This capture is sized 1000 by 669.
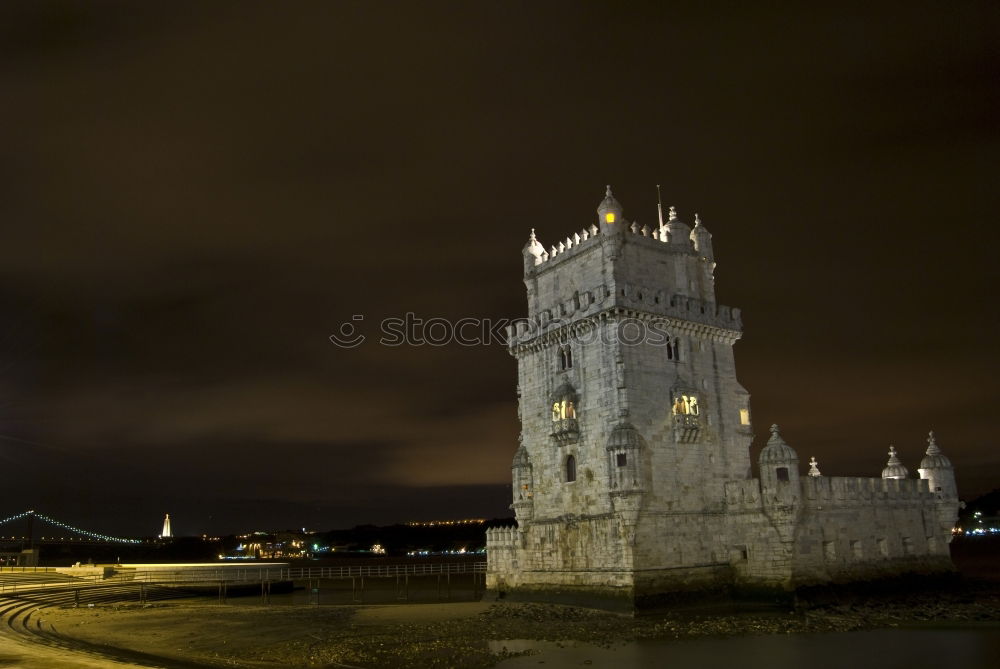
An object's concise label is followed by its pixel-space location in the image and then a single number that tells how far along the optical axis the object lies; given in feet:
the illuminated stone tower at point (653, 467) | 119.55
